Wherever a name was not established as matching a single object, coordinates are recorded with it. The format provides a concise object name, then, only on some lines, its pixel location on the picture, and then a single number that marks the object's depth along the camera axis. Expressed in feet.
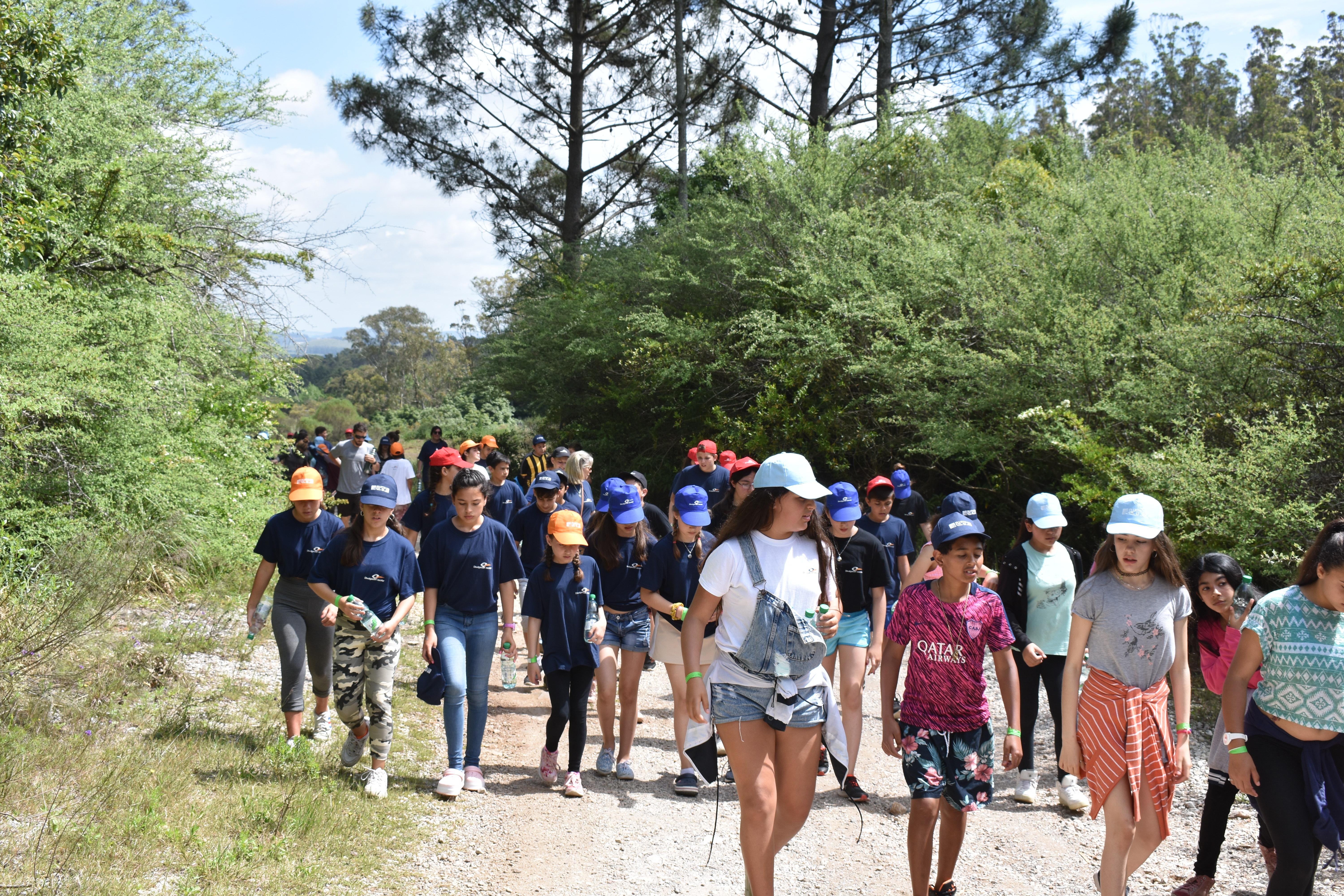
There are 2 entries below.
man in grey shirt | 42.96
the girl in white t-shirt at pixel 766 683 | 12.80
